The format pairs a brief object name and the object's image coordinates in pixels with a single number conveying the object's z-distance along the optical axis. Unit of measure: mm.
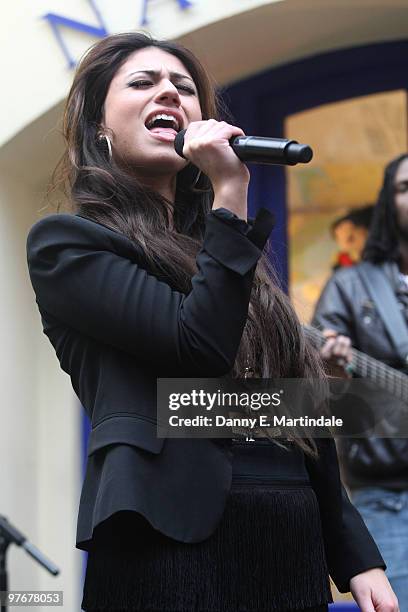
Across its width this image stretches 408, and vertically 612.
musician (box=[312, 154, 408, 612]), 3391
